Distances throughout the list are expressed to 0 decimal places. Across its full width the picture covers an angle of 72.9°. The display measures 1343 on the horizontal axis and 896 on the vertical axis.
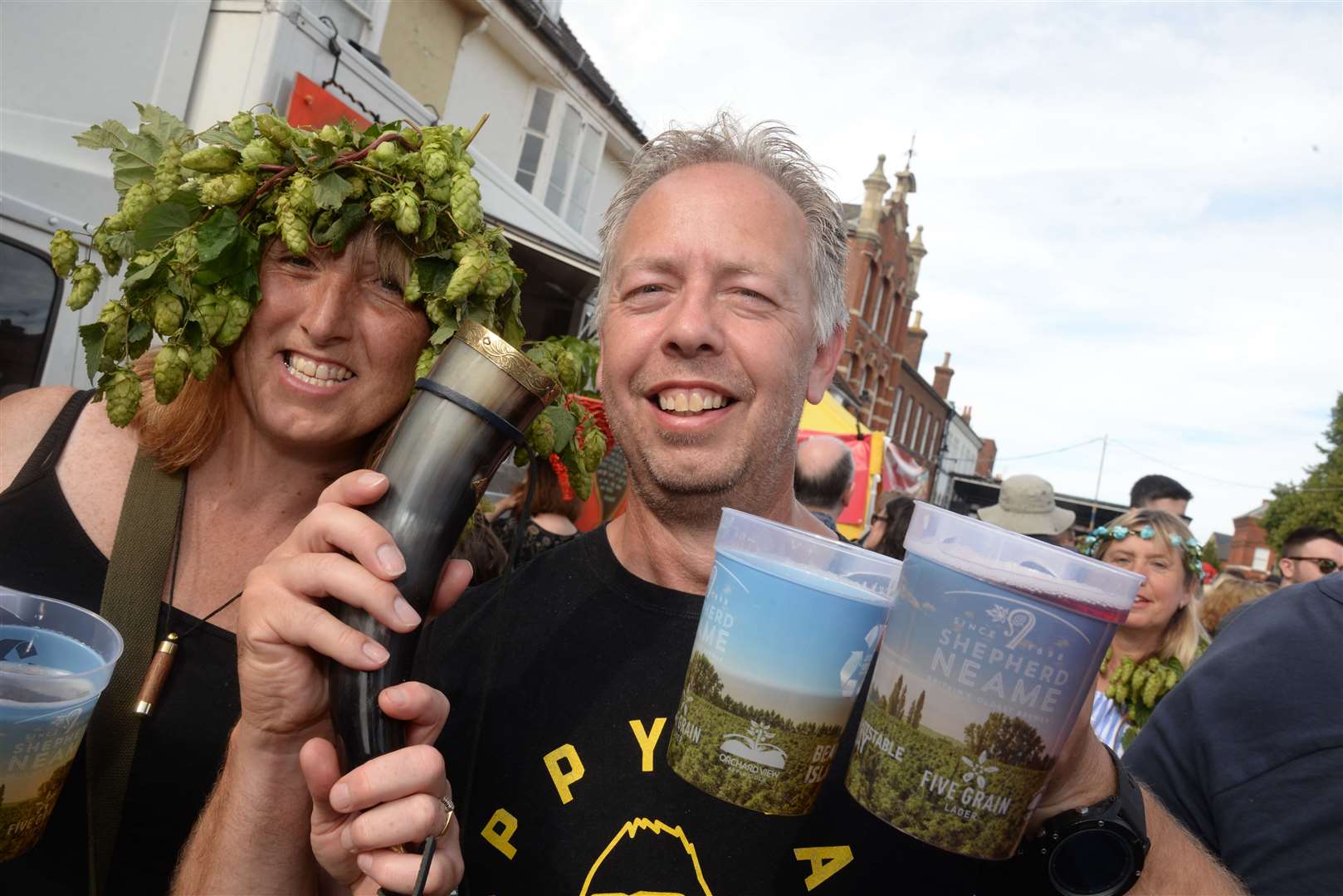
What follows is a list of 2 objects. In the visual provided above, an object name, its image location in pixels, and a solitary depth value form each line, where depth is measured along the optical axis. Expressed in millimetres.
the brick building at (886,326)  39781
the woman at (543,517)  4887
